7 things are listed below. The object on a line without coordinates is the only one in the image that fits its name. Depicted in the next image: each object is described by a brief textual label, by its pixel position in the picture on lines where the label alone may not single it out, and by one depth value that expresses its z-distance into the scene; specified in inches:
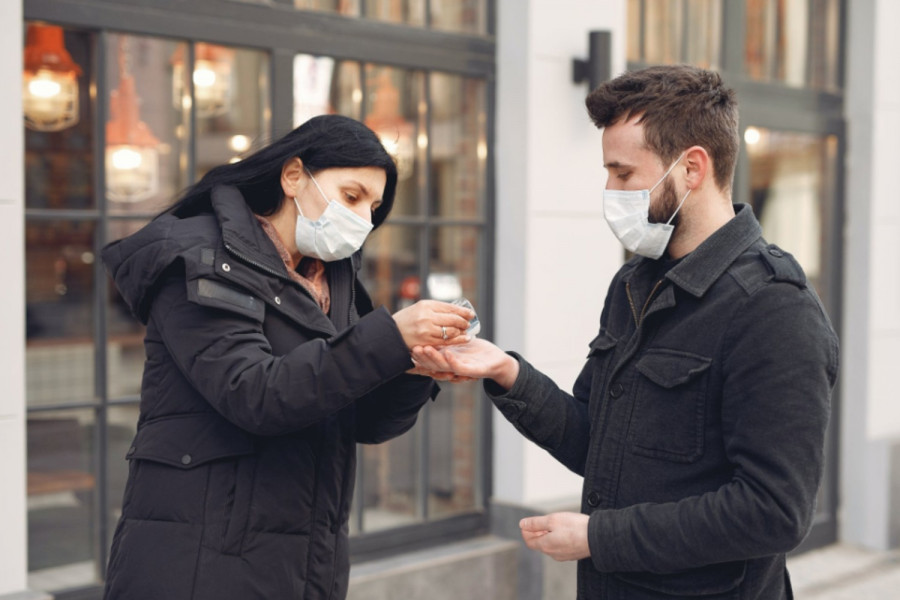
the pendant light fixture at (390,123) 177.9
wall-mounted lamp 182.4
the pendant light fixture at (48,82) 141.1
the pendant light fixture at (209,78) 155.0
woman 82.0
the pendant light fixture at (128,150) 155.6
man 74.3
